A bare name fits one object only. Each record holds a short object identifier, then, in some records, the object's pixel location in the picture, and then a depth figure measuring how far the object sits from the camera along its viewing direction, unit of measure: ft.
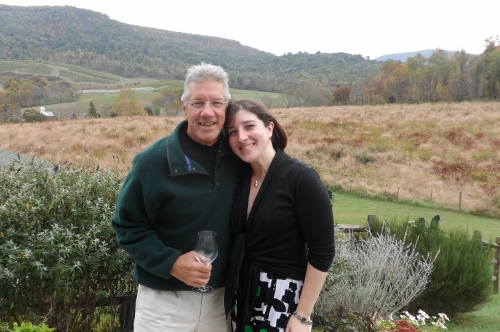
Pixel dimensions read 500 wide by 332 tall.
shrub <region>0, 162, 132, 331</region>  8.39
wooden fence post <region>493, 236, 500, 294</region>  27.31
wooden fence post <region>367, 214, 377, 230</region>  25.30
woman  6.52
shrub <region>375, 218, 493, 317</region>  20.58
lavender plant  13.28
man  6.64
